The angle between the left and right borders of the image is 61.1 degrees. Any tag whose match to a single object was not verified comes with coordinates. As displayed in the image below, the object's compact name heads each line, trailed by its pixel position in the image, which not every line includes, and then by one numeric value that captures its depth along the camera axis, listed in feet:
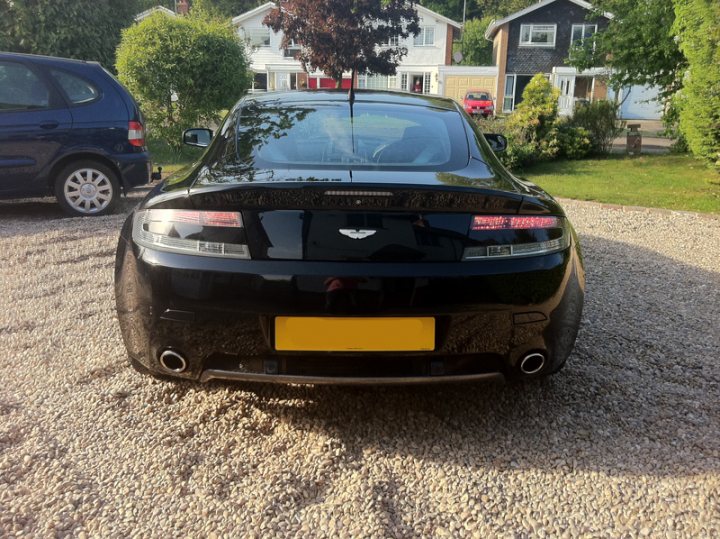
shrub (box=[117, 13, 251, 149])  43.96
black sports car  7.47
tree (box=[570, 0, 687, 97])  49.60
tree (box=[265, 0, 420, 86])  86.12
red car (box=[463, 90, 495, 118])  116.69
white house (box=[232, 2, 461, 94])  143.84
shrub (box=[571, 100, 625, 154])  50.78
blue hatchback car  22.22
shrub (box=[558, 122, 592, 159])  47.70
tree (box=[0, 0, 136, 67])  58.39
